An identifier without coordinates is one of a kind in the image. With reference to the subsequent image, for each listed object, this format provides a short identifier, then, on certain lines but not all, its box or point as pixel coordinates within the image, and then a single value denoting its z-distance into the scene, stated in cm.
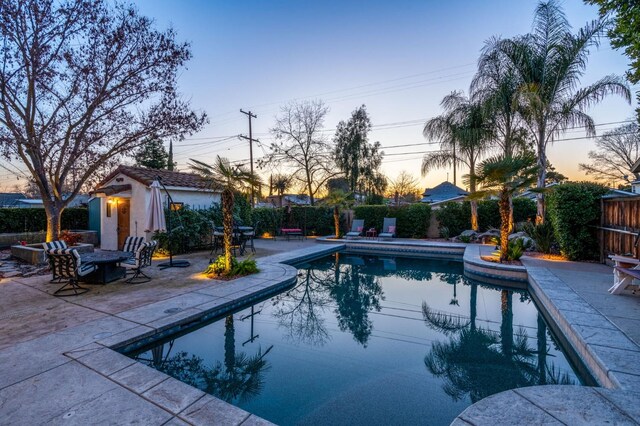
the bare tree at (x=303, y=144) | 2331
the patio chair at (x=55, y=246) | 702
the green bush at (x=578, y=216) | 858
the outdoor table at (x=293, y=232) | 1591
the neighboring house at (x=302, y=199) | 2639
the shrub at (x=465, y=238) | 1384
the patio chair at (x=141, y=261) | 709
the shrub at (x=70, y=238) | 1051
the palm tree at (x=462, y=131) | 1430
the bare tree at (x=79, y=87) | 816
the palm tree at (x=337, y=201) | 1554
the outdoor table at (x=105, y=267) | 656
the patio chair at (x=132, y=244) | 802
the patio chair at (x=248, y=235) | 1140
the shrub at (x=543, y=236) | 1030
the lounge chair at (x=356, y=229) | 1597
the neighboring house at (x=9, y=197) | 3278
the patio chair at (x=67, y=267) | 599
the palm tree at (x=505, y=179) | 819
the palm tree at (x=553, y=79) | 1100
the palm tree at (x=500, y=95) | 1259
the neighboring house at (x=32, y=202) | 2508
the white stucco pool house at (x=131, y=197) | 1148
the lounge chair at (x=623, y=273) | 523
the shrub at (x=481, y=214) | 1464
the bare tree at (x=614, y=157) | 2669
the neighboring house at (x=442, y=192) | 2458
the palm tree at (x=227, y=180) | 767
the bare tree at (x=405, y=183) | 3384
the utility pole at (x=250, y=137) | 2164
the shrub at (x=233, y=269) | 766
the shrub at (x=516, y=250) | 895
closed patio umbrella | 886
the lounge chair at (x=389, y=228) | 1516
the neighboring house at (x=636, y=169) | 951
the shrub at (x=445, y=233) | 1529
